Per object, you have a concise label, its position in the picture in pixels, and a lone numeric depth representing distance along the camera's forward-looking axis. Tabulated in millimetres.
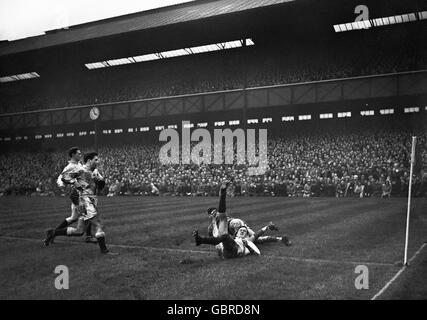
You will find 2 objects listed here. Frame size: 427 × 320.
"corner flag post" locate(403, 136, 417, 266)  7686
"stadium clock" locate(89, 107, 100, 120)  42812
